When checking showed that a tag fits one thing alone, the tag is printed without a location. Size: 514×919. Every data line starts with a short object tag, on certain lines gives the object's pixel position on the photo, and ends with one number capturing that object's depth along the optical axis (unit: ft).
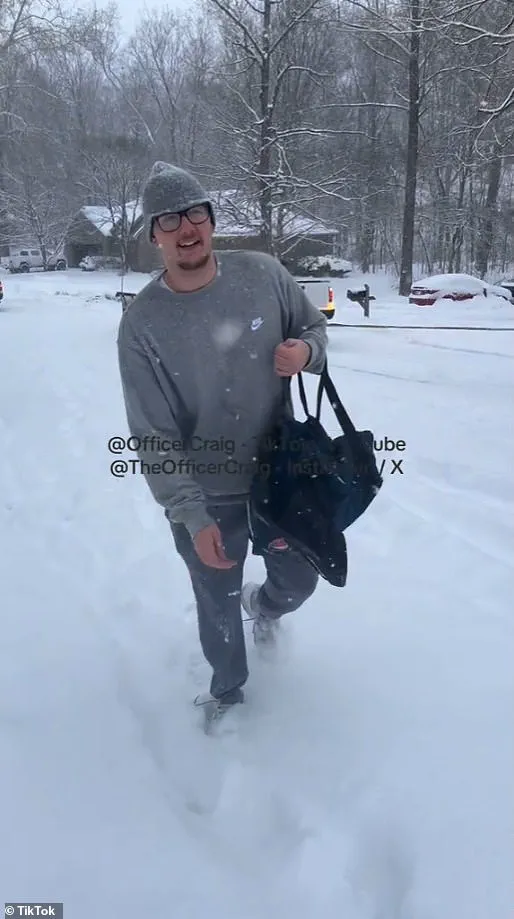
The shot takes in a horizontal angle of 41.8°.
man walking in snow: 6.91
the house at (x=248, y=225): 62.75
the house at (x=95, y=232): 134.31
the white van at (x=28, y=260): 133.80
